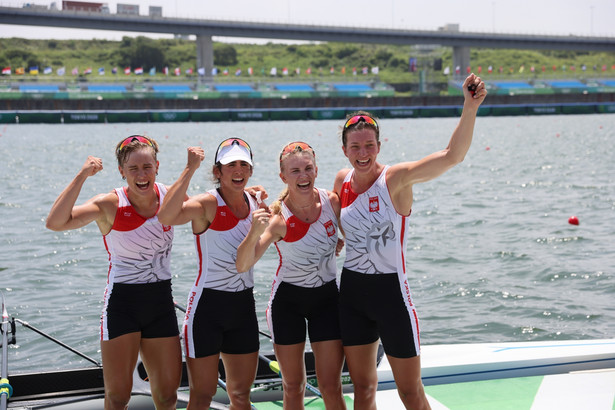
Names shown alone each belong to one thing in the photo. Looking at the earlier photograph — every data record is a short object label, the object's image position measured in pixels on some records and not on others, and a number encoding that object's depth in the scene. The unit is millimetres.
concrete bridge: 70812
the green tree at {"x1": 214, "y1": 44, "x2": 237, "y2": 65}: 118438
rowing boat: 5711
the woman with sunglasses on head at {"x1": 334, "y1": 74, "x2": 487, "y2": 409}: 4340
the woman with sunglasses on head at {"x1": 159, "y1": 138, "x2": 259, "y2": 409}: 4352
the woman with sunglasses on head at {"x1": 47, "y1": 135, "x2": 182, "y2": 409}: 4336
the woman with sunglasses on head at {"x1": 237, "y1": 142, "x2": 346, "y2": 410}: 4422
